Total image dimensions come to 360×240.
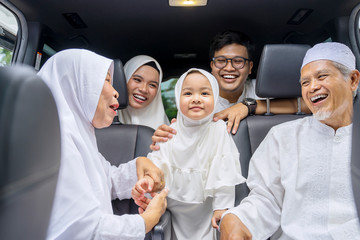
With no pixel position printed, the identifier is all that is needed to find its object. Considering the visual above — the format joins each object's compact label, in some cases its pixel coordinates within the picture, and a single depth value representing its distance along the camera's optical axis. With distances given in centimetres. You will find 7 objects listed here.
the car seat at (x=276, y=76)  172
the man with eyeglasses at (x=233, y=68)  220
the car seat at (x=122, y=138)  190
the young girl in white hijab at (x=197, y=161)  160
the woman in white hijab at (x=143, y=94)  225
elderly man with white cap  128
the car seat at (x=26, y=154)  51
